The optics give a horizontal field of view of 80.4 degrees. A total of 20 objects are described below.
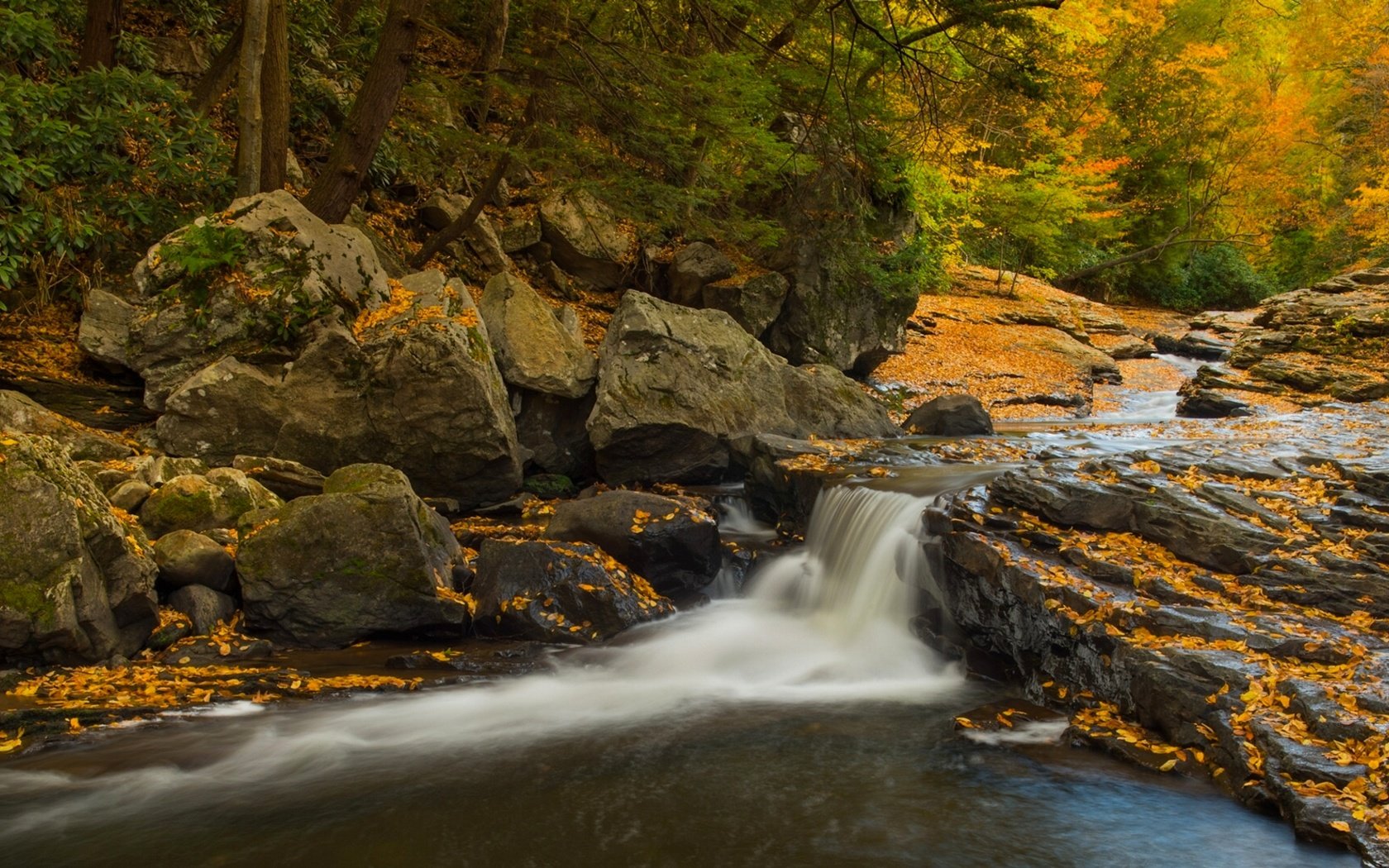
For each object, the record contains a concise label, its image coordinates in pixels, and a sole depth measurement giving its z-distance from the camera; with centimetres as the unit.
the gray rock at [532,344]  1027
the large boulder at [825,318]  1491
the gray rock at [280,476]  792
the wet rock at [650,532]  787
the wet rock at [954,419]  1238
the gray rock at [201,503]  681
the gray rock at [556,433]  1050
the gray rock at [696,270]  1458
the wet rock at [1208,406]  1405
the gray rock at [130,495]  677
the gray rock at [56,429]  734
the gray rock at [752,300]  1425
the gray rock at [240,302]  873
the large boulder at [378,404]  848
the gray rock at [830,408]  1200
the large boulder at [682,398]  1023
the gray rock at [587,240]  1457
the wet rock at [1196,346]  2134
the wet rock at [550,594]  683
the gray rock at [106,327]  885
